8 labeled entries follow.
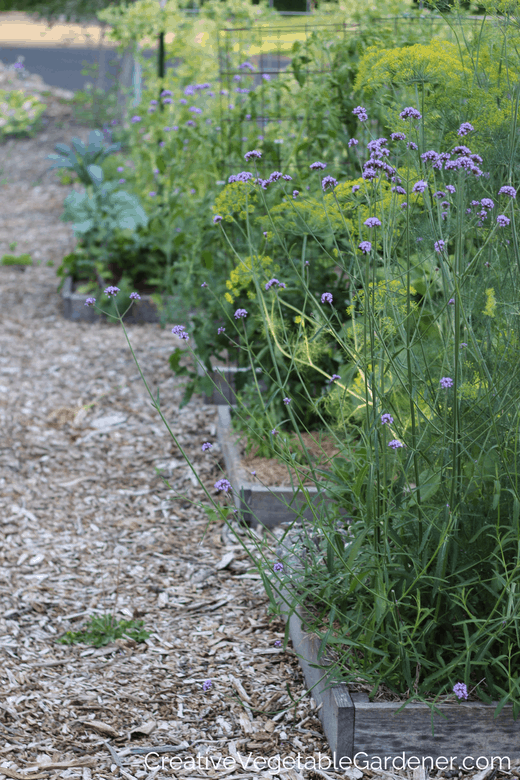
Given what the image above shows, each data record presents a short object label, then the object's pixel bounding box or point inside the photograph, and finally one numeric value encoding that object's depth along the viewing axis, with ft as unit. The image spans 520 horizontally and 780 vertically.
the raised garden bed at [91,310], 36.51
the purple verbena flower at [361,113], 12.82
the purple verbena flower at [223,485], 12.78
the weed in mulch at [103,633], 16.80
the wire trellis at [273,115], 24.16
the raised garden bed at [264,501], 20.16
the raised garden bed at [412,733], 12.53
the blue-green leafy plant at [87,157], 38.73
